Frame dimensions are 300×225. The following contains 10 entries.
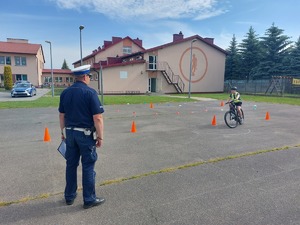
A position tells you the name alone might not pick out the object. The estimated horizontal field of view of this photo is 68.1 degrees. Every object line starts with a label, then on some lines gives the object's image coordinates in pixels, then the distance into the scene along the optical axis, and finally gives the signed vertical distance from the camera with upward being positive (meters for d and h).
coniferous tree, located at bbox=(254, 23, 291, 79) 36.16 +5.98
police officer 3.05 -0.62
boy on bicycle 9.18 -0.46
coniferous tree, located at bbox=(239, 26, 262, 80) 40.19 +6.53
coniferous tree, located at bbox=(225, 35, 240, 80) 43.97 +4.98
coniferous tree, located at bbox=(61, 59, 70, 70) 94.88 +8.96
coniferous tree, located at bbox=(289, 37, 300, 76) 34.47 +4.43
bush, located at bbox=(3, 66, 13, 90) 33.47 +1.13
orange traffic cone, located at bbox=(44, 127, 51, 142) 6.54 -1.50
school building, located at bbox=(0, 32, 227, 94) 29.30 +3.03
